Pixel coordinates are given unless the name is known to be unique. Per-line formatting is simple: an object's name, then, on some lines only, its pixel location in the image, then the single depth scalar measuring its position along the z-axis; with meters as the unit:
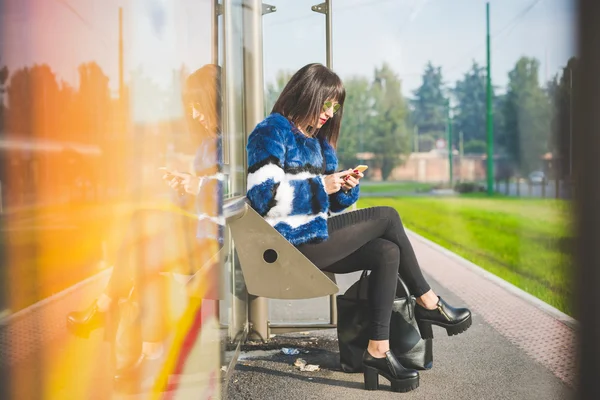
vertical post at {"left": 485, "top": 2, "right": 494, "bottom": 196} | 20.03
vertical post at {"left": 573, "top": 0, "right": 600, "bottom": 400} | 1.78
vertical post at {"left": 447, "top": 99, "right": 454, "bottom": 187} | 22.09
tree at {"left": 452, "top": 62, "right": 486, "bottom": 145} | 24.15
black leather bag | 2.83
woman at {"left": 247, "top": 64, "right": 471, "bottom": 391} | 2.54
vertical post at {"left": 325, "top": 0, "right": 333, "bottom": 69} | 3.54
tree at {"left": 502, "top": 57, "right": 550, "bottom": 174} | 19.07
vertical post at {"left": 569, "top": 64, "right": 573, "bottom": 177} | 1.86
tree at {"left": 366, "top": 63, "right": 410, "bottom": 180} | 16.91
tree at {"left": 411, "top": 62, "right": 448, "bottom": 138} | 21.92
